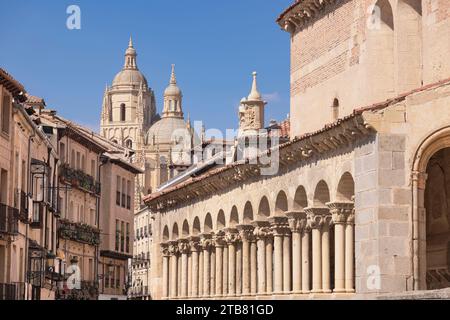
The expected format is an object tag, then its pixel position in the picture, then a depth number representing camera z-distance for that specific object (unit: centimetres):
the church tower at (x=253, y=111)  5853
